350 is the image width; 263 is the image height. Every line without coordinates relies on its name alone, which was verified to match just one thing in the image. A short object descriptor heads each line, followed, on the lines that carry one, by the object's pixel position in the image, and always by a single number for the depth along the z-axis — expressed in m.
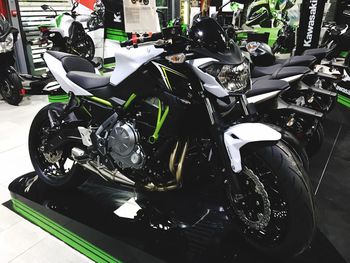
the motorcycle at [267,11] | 5.50
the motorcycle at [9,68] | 4.21
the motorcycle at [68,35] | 4.64
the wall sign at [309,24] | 3.64
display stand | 1.49
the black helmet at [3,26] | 4.19
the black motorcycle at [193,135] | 1.30
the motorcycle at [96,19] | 5.68
